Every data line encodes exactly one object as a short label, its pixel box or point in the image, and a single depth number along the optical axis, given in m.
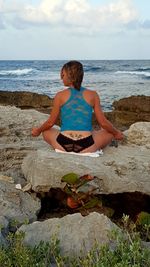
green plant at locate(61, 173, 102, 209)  3.26
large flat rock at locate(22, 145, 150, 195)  3.49
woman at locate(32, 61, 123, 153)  4.12
